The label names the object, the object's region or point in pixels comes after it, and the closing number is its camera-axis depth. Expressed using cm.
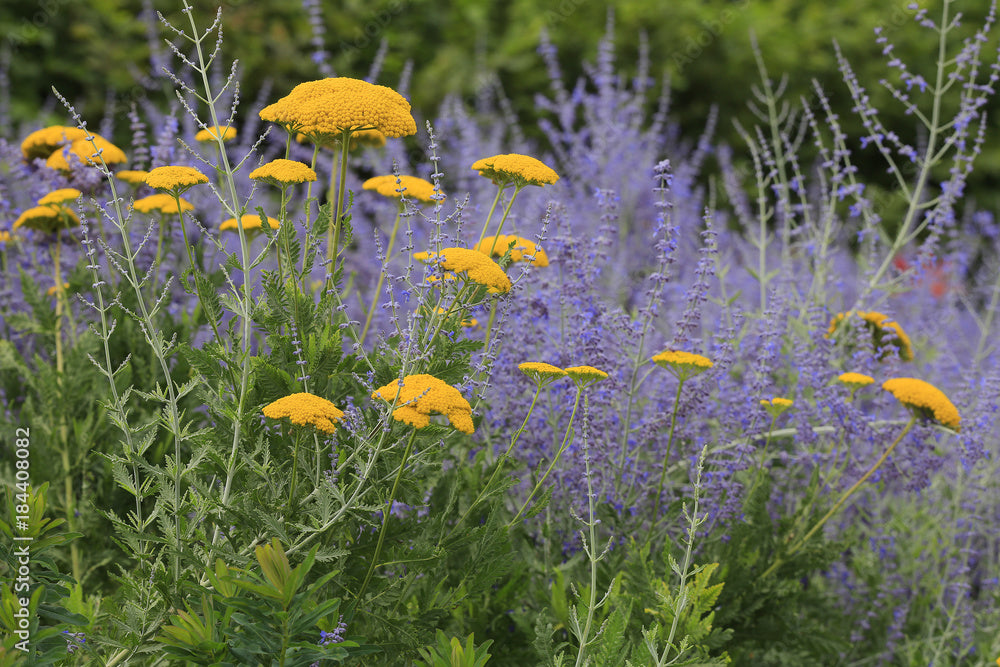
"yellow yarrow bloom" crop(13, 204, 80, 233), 556
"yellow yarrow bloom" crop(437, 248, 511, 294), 357
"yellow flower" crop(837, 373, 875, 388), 510
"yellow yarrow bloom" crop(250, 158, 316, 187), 369
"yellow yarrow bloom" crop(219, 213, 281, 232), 504
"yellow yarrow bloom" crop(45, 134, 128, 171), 545
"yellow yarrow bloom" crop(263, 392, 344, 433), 325
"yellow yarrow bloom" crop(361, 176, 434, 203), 468
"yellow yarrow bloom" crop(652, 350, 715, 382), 438
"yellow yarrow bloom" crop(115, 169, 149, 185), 543
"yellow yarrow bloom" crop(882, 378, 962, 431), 502
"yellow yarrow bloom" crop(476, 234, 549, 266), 458
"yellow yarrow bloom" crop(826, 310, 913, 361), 632
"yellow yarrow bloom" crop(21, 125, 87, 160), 581
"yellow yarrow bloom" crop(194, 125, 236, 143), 367
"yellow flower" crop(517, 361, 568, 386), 387
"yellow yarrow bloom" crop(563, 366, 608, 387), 400
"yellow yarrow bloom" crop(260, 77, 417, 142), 370
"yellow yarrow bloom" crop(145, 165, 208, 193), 363
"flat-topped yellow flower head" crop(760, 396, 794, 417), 504
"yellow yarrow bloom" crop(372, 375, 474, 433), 326
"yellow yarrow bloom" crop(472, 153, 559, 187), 404
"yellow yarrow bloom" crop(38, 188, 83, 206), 537
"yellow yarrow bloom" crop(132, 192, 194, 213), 512
